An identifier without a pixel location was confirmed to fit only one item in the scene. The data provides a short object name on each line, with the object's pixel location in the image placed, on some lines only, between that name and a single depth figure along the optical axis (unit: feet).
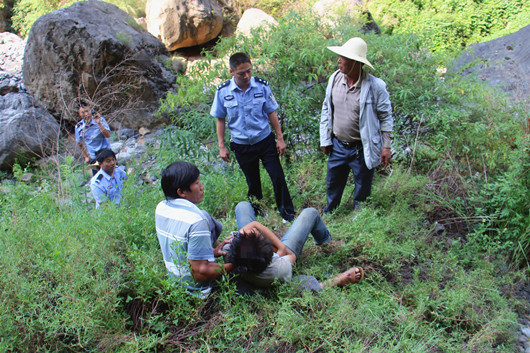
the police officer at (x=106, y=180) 13.64
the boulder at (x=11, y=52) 33.91
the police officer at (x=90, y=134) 17.53
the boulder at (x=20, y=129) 24.68
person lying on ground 8.41
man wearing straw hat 12.03
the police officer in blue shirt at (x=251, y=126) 13.10
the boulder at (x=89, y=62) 27.58
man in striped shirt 8.20
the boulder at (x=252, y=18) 33.57
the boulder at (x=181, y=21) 36.09
